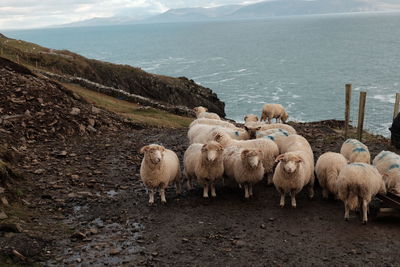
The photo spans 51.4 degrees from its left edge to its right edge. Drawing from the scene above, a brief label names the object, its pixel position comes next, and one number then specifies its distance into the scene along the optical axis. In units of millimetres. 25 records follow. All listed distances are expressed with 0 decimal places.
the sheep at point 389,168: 11586
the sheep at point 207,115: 21517
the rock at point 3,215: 9704
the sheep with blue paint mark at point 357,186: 10328
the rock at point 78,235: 9666
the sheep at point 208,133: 15516
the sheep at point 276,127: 16391
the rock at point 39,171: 13475
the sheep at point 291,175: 11359
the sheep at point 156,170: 11773
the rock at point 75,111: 19766
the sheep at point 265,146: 13414
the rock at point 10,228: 9188
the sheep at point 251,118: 20717
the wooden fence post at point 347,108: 19344
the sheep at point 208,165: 12125
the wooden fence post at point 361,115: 18844
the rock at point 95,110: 21972
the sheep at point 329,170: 11656
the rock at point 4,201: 10601
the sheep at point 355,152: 12859
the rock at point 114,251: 9023
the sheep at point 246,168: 11922
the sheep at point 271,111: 28578
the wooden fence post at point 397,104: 19978
